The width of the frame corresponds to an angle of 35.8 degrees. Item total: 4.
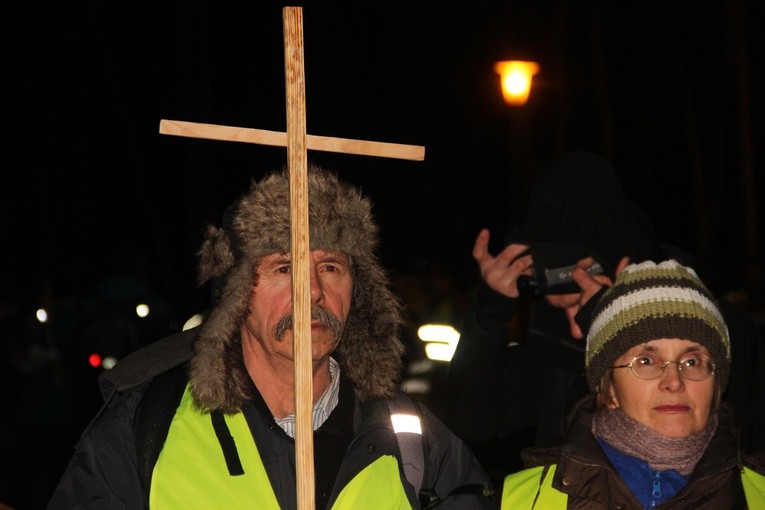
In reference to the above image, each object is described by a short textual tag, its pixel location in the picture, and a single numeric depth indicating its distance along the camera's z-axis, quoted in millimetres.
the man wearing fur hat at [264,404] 3564
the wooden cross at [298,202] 3020
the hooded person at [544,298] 4824
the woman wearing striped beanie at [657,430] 3898
